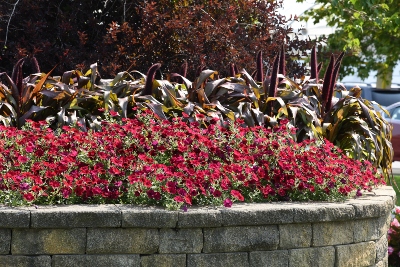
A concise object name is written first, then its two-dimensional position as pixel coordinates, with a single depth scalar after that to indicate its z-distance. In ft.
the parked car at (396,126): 50.21
